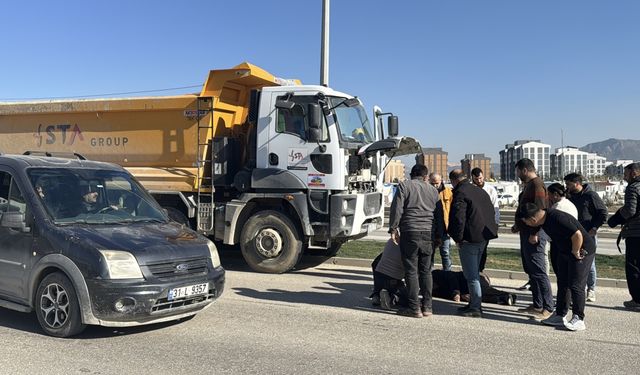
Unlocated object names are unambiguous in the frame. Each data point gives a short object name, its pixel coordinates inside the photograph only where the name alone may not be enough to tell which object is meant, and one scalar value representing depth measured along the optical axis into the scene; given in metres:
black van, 5.02
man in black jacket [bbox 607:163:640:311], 6.77
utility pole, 14.05
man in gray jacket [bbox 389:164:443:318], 6.46
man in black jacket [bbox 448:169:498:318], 6.42
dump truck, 8.91
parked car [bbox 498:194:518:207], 36.62
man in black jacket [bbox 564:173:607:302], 7.04
